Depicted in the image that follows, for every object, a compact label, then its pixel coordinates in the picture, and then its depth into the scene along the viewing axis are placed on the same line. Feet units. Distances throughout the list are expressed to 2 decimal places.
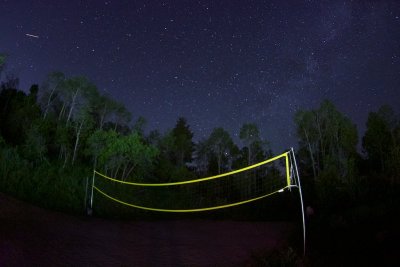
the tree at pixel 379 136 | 122.31
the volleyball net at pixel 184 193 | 68.18
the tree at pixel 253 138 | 118.73
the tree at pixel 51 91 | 101.14
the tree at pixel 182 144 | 144.36
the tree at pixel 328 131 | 125.90
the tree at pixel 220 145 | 127.85
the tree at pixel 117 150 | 80.48
